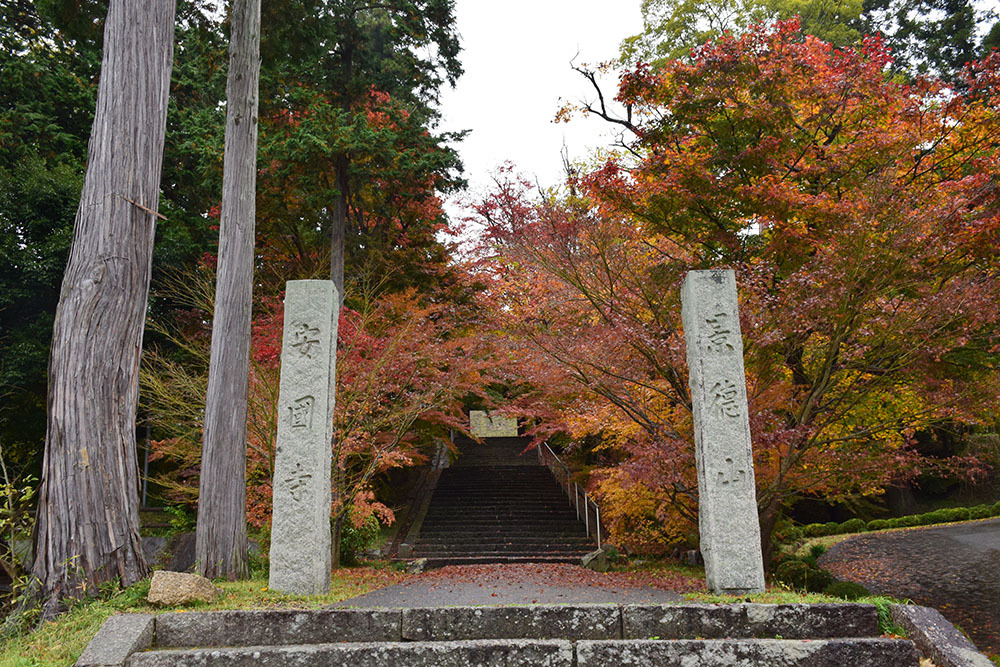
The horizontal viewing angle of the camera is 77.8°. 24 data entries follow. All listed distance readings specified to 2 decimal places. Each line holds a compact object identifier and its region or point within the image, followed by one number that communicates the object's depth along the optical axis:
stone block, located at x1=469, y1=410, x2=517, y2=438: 29.63
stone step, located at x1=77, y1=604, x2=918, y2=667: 3.53
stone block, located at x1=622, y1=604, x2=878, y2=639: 3.83
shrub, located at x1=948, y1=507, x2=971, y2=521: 14.02
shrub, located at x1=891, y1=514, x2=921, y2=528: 14.25
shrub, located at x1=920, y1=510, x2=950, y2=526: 14.06
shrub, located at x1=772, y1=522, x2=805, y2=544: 11.98
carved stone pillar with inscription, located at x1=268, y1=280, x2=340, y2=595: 5.14
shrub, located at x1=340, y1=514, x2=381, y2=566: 10.97
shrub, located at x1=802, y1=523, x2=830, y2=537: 14.80
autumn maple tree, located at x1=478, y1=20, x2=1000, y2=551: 6.52
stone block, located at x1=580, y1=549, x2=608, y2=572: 10.46
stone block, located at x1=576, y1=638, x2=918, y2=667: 3.51
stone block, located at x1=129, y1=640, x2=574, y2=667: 3.50
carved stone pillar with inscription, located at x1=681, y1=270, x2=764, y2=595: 5.12
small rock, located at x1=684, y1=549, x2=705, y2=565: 11.01
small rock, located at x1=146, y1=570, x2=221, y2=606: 4.26
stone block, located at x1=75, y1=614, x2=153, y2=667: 3.42
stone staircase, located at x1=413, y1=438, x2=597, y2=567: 12.59
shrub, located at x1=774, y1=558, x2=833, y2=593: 8.88
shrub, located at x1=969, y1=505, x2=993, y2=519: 13.91
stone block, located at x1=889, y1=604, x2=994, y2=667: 3.38
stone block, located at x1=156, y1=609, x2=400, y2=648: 3.80
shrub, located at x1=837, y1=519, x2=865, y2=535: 14.52
